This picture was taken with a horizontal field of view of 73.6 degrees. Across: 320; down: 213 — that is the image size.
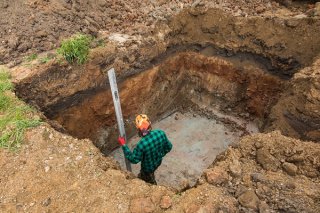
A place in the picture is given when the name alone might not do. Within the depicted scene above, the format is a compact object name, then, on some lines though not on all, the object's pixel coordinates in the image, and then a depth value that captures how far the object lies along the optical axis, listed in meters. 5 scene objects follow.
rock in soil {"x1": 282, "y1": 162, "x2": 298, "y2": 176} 2.32
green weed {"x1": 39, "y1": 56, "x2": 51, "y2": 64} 3.48
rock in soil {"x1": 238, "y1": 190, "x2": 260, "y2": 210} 2.13
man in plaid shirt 2.91
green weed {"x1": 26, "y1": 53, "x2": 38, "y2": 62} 3.55
